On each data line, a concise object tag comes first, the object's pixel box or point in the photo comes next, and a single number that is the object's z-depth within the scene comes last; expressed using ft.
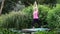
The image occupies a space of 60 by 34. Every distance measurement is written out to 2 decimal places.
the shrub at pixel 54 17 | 42.65
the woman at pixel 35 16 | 47.91
